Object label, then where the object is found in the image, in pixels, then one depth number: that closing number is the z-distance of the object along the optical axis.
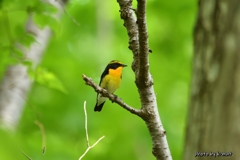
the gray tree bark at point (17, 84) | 12.65
